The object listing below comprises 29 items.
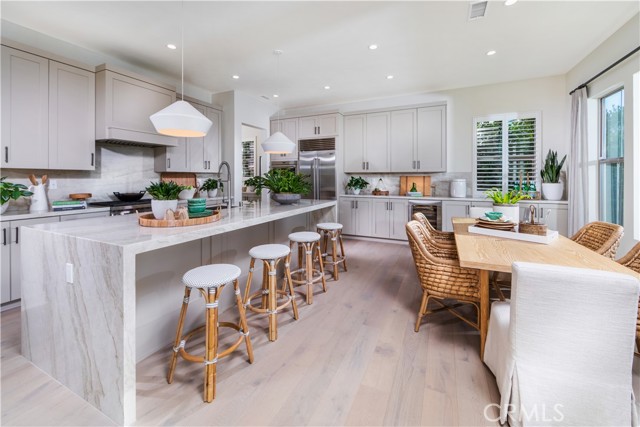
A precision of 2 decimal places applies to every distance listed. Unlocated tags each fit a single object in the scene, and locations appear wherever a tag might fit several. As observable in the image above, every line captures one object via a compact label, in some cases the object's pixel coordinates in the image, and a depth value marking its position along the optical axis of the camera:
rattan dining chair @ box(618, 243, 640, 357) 1.89
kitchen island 1.39
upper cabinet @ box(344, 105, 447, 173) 5.29
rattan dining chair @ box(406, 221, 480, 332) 2.09
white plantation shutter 4.80
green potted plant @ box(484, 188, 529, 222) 2.80
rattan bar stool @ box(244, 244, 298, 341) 2.15
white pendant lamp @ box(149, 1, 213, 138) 1.98
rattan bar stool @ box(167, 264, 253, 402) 1.57
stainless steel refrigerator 6.00
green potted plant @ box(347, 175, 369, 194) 5.95
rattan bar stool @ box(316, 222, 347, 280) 3.50
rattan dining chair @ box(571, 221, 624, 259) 2.05
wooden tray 1.83
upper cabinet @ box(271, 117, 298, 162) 6.30
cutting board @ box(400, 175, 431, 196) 5.61
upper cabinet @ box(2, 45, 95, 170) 2.83
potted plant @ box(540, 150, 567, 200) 4.45
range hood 3.51
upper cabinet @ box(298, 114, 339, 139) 5.92
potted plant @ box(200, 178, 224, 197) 4.91
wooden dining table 1.61
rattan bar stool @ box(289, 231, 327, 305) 2.78
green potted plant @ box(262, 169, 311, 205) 3.16
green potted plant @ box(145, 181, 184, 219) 1.95
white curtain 3.84
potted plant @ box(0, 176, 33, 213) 2.59
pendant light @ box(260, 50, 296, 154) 3.28
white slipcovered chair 1.19
